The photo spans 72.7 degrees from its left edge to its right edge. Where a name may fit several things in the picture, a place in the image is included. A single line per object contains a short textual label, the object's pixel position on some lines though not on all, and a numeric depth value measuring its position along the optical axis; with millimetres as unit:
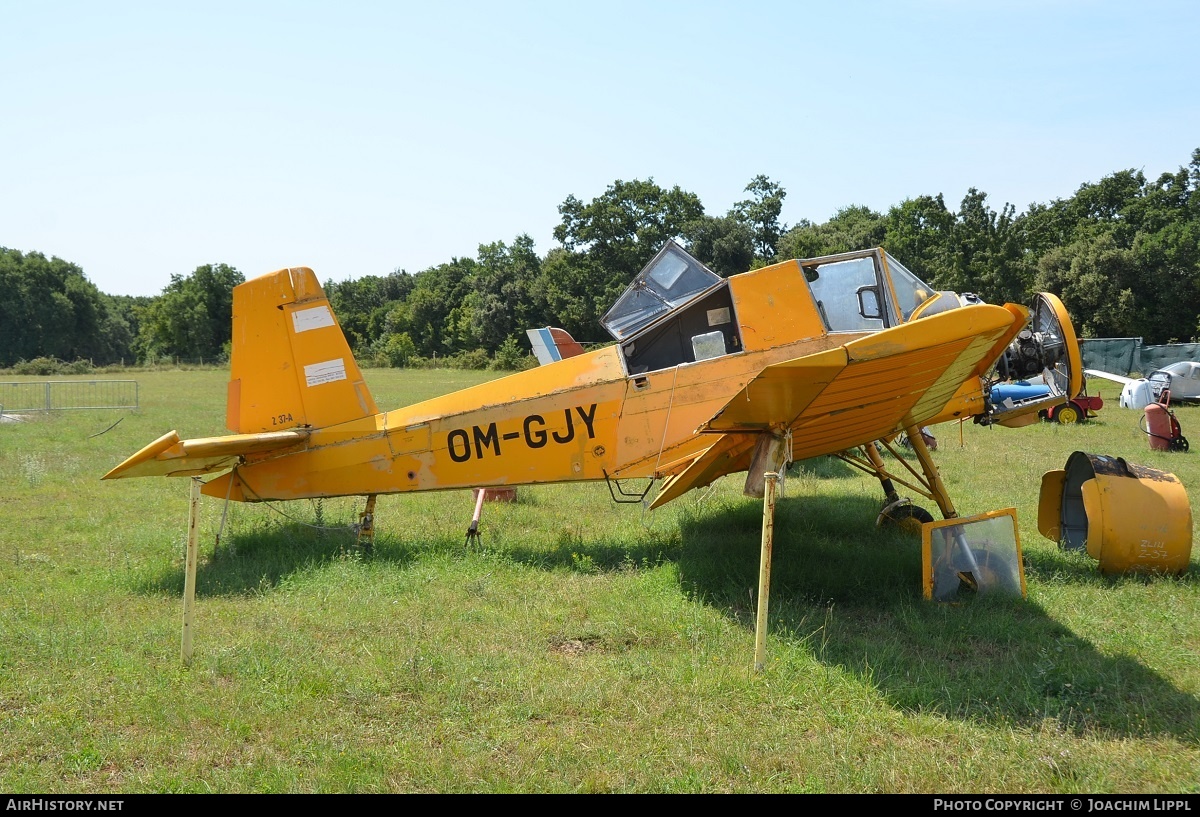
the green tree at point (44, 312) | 78750
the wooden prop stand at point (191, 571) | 5000
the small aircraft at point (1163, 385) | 21938
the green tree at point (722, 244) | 50875
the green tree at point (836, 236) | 50188
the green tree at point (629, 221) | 55781
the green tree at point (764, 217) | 59781
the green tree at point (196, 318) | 76500
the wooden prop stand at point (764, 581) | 4887
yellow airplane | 6867
